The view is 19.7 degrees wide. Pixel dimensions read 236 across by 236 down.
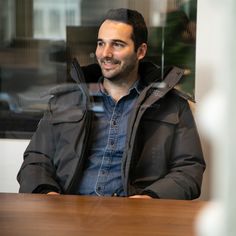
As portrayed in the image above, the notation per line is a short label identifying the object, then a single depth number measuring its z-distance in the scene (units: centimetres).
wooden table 174
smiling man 233
